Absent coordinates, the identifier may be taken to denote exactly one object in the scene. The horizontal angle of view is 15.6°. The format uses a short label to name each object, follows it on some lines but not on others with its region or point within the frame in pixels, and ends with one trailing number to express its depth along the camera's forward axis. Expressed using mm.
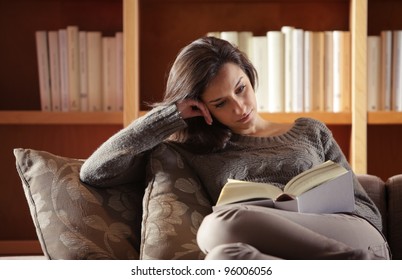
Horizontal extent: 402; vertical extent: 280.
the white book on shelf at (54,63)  5512
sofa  3648
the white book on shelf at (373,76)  5469
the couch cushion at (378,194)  4081
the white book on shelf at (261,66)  5494
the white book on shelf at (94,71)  5516
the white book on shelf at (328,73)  5491
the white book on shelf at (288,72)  5476
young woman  3855
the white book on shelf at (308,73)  5473
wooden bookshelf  5843
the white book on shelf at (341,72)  5462
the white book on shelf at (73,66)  5494
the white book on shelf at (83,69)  5509
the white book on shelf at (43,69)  5512
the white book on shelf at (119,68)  5519
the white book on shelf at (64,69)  5498
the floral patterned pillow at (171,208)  3581
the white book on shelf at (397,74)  5455
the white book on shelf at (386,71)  5462
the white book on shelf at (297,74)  5469
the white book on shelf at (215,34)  5544
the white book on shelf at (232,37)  5505
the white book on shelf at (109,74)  5523
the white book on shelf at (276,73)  5473
